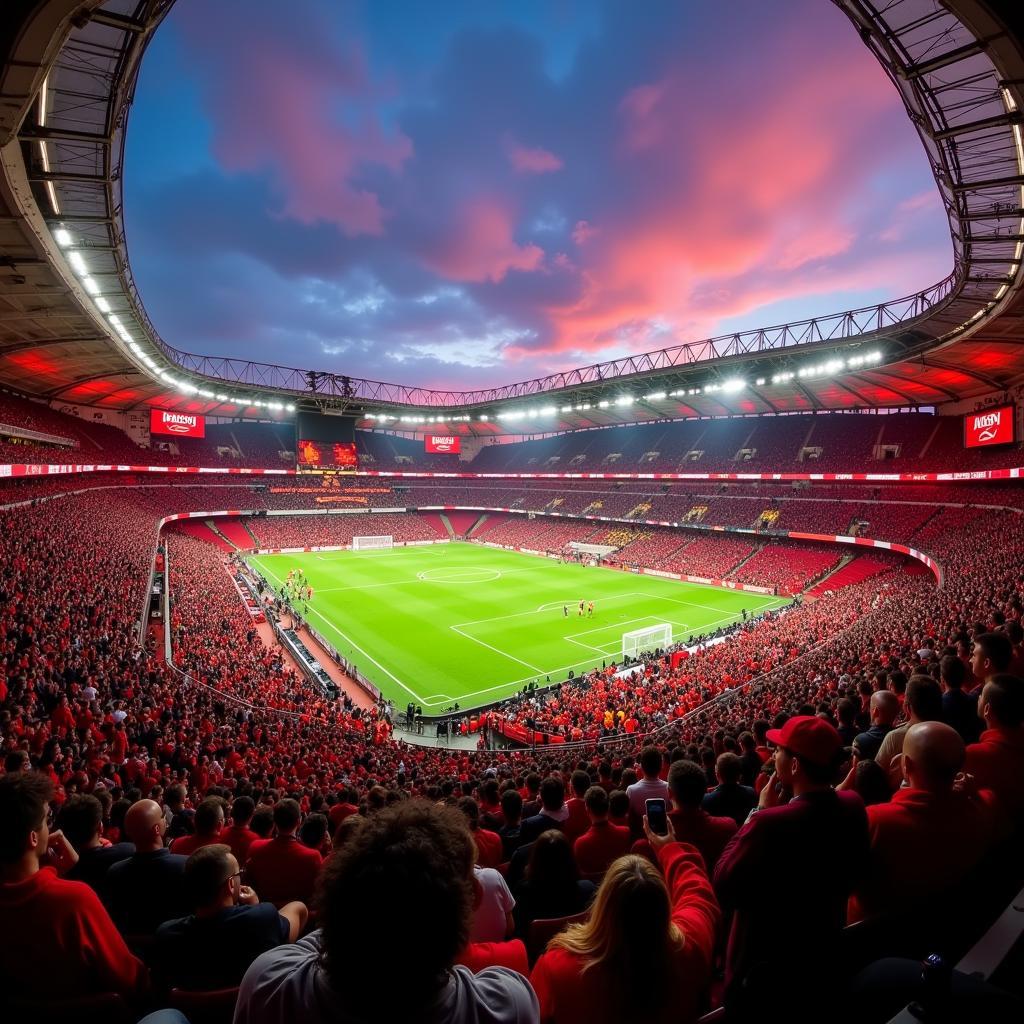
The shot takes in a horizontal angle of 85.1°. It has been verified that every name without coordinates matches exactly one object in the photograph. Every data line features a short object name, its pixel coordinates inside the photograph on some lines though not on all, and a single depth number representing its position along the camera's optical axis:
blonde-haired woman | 1.95
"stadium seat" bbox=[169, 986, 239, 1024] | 2.38
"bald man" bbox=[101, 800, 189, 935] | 3.68
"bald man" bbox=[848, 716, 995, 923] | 2.85
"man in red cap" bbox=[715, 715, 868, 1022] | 2.41
